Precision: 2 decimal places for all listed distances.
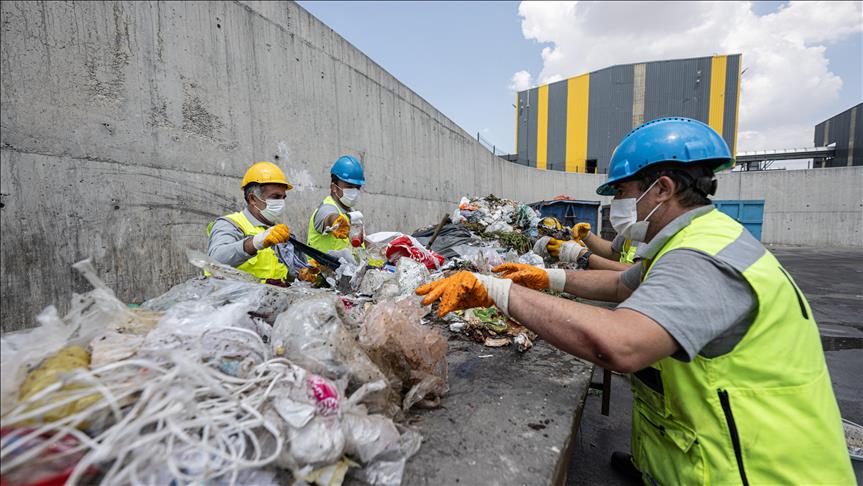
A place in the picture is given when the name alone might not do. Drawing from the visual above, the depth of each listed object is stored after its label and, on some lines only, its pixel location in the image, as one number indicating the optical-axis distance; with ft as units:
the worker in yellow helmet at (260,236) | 7.48
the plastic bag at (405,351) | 4.04
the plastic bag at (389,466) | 3.01
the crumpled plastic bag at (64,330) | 2.22
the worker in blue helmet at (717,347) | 3.31
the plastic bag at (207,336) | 3.03
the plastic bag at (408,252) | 10.62
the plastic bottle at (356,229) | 11.10
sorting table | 3.28
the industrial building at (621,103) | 63.05
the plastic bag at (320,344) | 3.30
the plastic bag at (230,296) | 4.47
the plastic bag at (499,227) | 20.95
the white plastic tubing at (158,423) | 2.14
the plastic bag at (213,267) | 5.85
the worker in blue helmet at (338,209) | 10.21
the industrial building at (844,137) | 54.54
